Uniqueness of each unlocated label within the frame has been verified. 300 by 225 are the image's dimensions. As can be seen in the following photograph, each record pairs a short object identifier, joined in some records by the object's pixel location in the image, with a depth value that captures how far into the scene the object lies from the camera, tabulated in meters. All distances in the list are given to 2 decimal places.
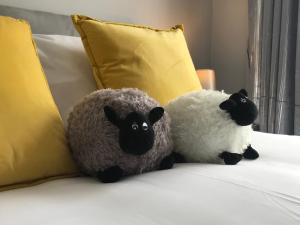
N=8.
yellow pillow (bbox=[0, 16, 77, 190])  0.87
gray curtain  2.16
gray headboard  1.49
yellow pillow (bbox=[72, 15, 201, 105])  1.33
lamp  2.19
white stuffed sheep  1.06
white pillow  1.28
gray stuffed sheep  0.89
